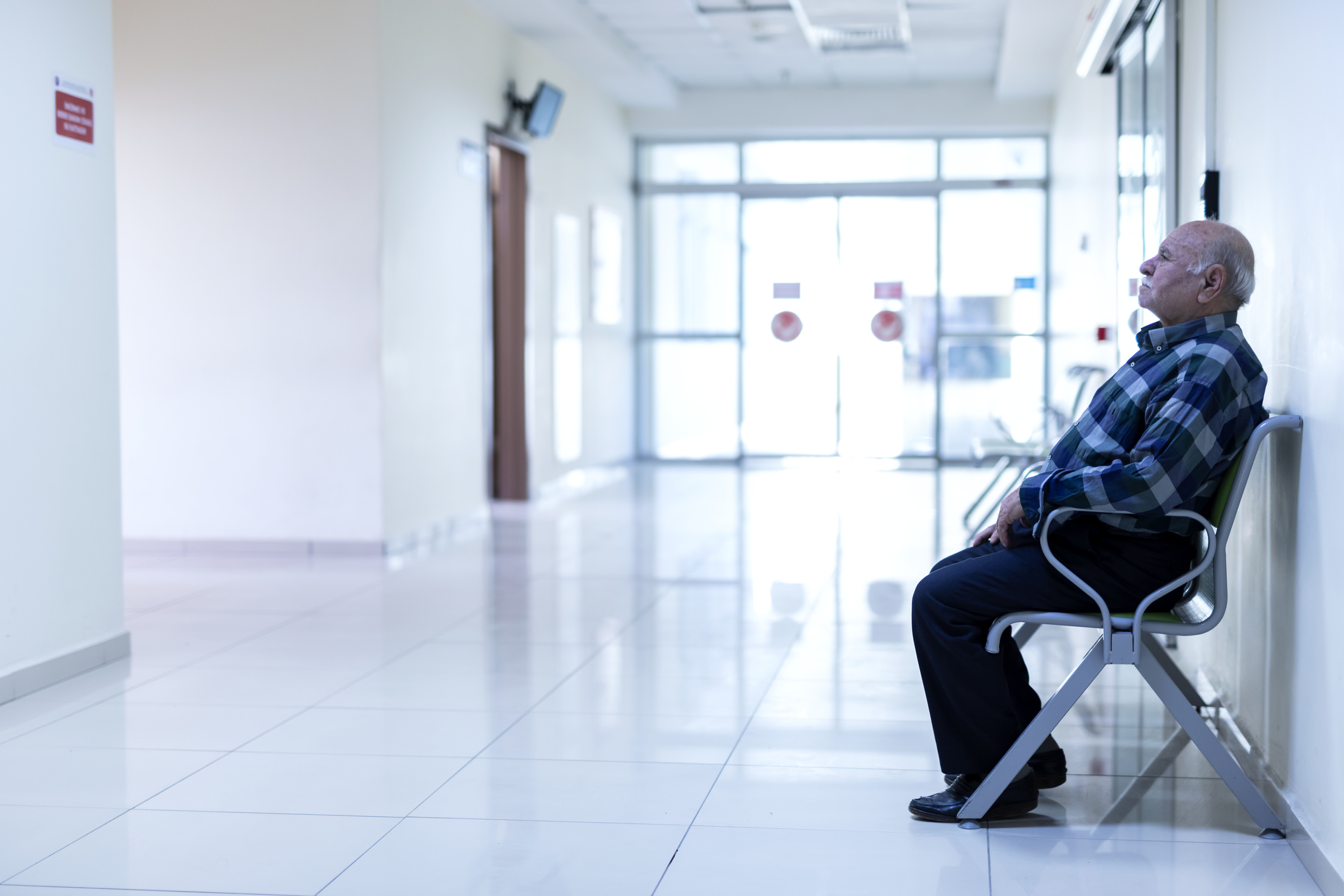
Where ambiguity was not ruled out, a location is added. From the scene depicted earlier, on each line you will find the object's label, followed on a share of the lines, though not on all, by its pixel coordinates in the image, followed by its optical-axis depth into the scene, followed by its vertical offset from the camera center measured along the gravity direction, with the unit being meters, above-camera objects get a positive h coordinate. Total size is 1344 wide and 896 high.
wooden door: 9.32 +0.27
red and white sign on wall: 4.18 +0.80
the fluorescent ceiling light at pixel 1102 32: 5.42 +1.41
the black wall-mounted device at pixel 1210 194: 3.80 +0.47
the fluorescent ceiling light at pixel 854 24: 9.01 +2.38
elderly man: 2.68 -0.32
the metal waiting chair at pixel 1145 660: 2.68 -0.60
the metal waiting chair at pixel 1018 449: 7.29 -0.46
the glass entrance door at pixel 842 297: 12.44 +0.64
